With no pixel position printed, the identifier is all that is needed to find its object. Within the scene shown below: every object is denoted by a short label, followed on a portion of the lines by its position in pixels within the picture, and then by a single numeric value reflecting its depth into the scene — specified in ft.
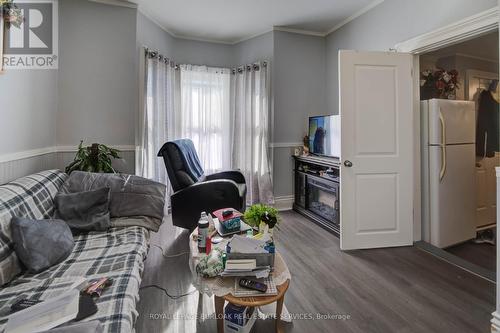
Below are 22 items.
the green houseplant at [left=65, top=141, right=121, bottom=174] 8.59
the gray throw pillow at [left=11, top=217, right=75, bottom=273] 4.47
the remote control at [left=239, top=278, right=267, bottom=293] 3.99
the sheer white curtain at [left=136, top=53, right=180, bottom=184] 10.62
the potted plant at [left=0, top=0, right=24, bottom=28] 6.32
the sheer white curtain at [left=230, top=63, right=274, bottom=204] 12.39
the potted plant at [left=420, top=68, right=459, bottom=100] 9.26
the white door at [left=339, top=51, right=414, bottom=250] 8.19
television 10.30
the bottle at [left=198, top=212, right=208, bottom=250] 5.12
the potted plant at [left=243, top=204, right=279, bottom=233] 5.41
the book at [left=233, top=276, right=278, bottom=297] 3.93
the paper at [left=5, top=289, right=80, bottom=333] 3.14
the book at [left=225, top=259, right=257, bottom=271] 4.20
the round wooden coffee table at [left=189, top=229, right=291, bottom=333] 3.87
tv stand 9.88
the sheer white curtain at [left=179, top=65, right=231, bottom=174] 12.52
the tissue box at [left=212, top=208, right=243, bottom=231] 5.75
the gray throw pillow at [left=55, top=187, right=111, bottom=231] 6.11
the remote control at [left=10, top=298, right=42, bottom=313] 3.49
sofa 3.63
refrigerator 8.34
